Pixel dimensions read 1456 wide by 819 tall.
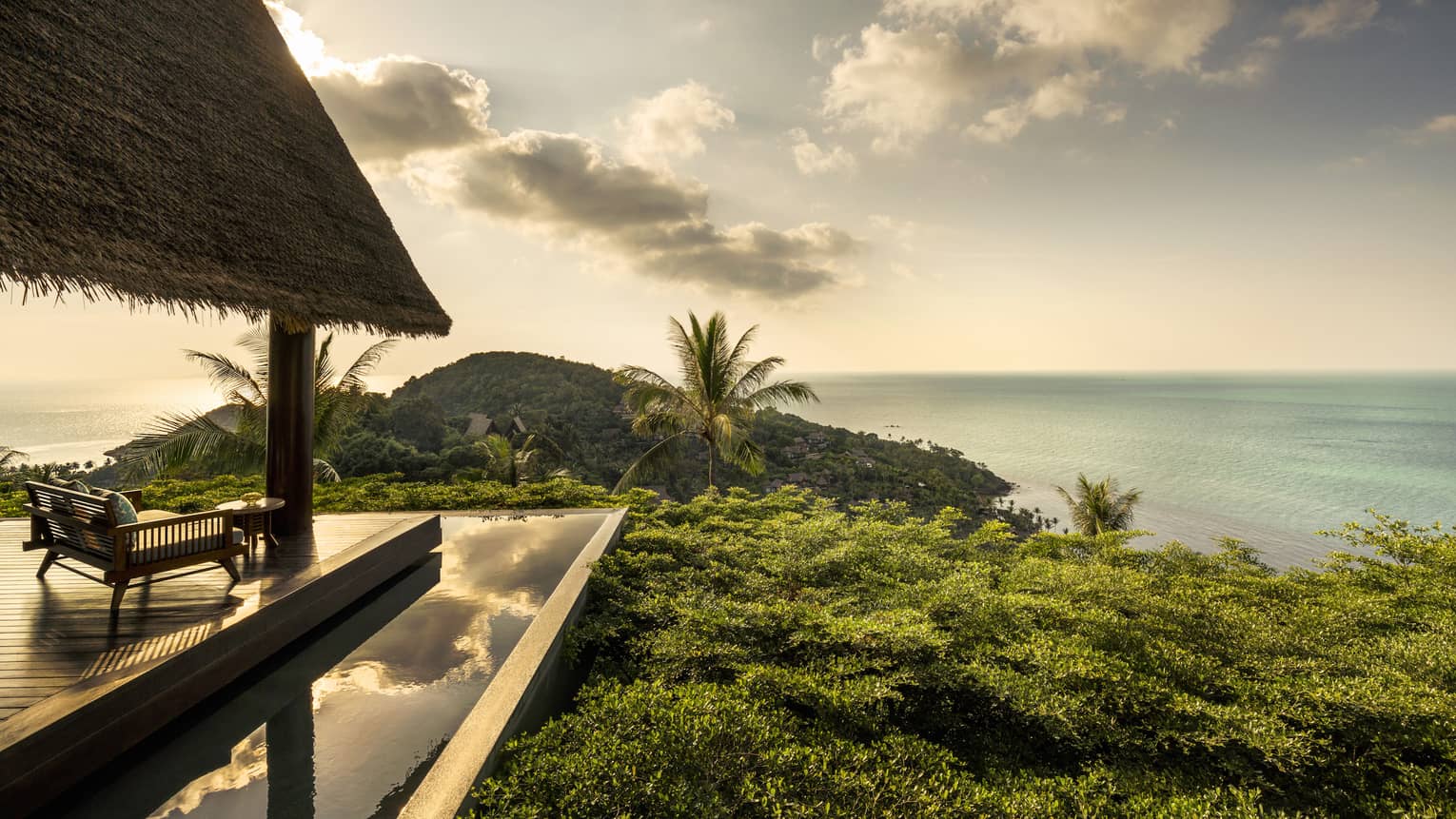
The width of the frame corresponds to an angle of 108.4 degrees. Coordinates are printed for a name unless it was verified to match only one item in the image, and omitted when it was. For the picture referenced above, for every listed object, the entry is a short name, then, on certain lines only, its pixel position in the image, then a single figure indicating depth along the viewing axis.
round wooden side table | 4.03
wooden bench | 3.01
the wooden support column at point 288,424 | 4.56
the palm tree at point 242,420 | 7.23
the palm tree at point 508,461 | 11.85
